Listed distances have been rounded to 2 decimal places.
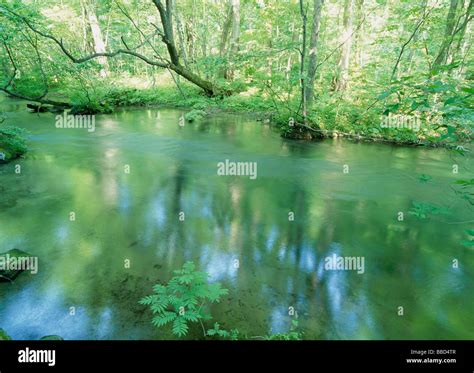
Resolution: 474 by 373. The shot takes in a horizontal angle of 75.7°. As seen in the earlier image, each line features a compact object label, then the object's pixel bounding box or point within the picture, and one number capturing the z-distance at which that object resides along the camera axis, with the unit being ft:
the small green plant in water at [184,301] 10.44
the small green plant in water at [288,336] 10.71
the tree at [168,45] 21.12
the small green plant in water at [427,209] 14.25
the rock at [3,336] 8.86
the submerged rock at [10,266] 13.79
